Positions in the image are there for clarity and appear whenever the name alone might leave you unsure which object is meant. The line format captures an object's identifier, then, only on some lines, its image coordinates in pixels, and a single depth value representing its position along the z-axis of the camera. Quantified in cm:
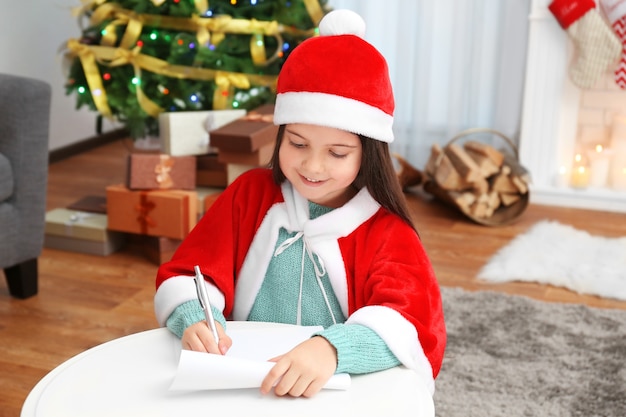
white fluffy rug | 272
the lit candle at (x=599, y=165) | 357
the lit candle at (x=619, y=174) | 361
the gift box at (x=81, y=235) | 297
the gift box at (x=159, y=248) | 287
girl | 121
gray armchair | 242
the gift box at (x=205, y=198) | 299
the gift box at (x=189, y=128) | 299
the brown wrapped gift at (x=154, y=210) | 283
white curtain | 387
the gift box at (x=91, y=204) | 313
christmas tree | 301
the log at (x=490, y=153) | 340
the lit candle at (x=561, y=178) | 363
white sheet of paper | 103
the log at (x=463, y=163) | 333
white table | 101
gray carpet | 196
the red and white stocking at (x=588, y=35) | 335
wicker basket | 335
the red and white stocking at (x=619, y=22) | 335
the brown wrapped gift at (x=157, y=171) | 285
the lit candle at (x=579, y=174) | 359
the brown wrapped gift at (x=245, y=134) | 281
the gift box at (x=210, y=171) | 311
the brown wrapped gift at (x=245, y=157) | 289
